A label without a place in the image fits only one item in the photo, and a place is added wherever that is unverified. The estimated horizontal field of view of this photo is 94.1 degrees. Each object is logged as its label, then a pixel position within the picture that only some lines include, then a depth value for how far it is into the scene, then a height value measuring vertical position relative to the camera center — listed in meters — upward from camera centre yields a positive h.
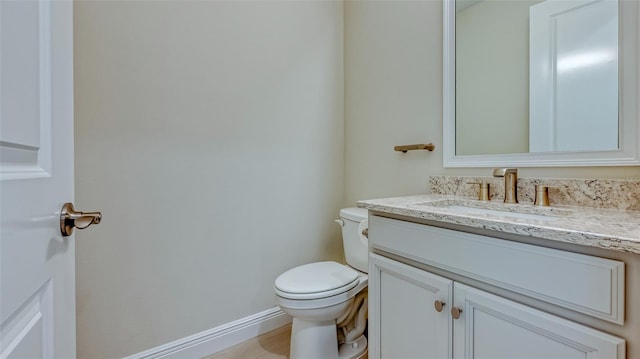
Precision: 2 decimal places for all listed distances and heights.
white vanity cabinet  0.66 -0.34
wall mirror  1.02 +0.38
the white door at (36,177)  0.37 +0.00
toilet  1.36 -0.58
